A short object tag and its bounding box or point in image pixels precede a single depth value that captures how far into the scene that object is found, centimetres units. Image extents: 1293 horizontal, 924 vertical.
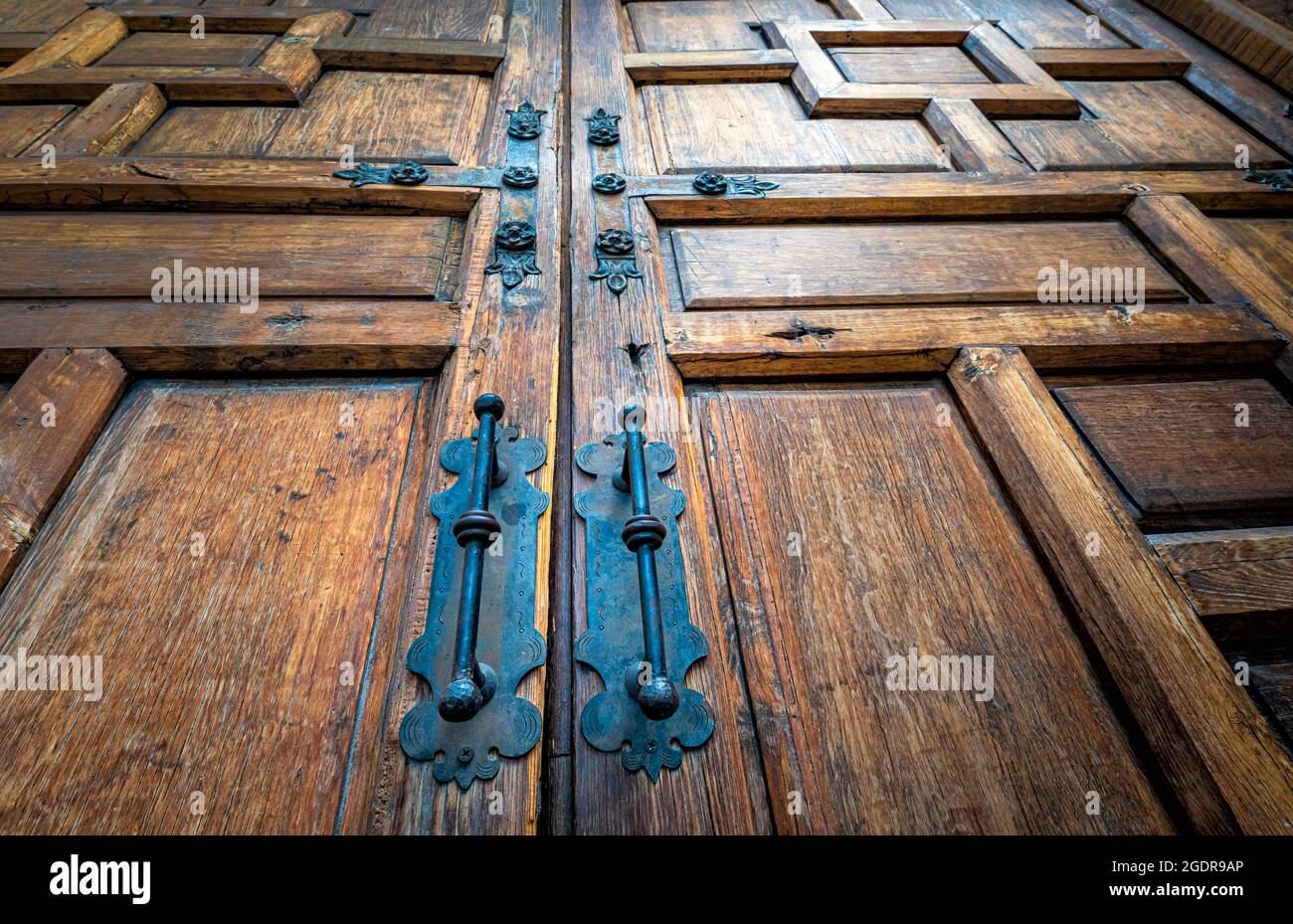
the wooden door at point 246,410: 73
